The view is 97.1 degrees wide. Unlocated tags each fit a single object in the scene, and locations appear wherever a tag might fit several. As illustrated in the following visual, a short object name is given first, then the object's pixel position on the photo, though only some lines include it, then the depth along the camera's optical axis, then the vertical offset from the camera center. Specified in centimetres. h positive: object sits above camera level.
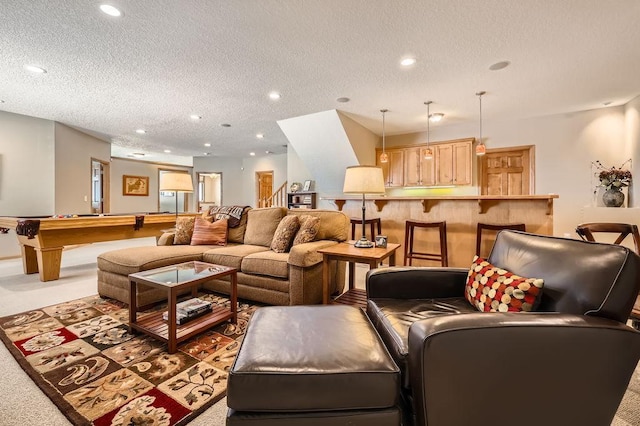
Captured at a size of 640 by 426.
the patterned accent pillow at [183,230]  330 -22
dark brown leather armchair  91 -50
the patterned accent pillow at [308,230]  277 -19
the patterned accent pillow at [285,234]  281 -23
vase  406 +18
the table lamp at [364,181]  244 +26
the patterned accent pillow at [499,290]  121 -38
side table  214 -36
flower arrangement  405 +45
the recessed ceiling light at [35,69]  313 +163
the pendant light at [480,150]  441 +94
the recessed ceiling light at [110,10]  219 +160
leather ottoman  94 -60
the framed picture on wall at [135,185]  890 +87
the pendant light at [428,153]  489 +100
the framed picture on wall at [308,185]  676 +62
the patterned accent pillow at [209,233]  325 -25
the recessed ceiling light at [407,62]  302 +162
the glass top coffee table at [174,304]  179 -64
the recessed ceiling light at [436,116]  493 +167
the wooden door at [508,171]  525 +75
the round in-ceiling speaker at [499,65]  311 +162
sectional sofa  243 -48
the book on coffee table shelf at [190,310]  203 -73
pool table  319 -26
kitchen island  333 -6
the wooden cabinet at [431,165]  550 +94
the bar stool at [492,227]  330 -20
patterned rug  134 -91
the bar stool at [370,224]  399 -20
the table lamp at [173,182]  397 +43
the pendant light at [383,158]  535 +100
